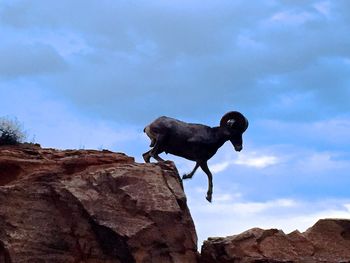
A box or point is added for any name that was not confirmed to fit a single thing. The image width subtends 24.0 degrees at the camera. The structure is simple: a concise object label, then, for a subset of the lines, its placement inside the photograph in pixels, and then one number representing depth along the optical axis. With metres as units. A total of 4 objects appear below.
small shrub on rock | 20.67
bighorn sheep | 21.39
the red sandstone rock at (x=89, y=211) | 17.28
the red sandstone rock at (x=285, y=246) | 20.14
